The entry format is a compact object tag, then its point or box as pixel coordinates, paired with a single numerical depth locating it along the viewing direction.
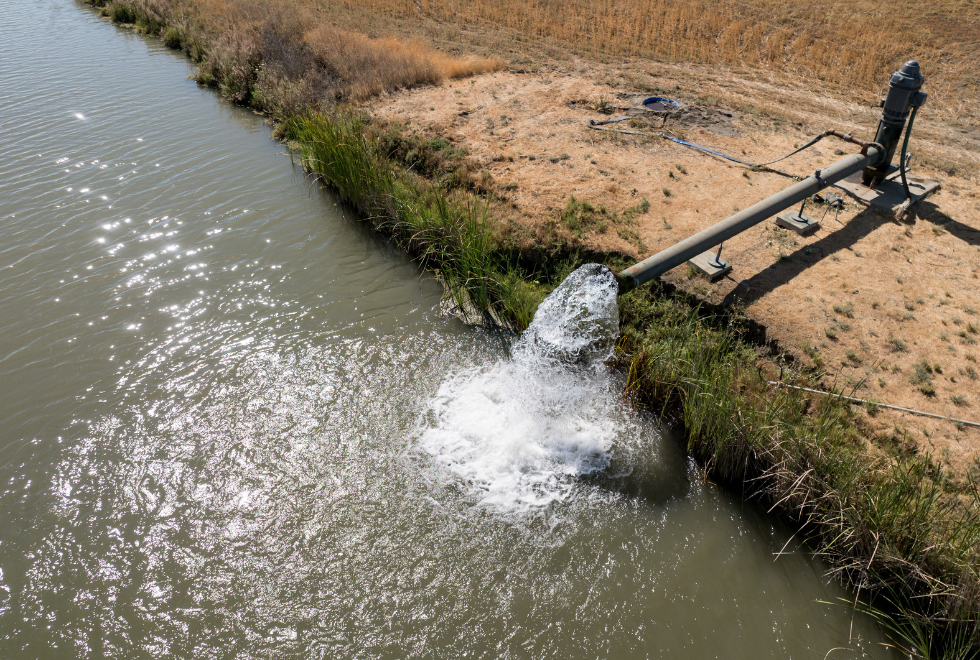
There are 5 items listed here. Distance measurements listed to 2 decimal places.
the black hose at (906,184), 7.86
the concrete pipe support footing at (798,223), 7.58
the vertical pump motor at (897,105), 7.27
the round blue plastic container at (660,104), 11.09
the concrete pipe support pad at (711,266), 6.89
